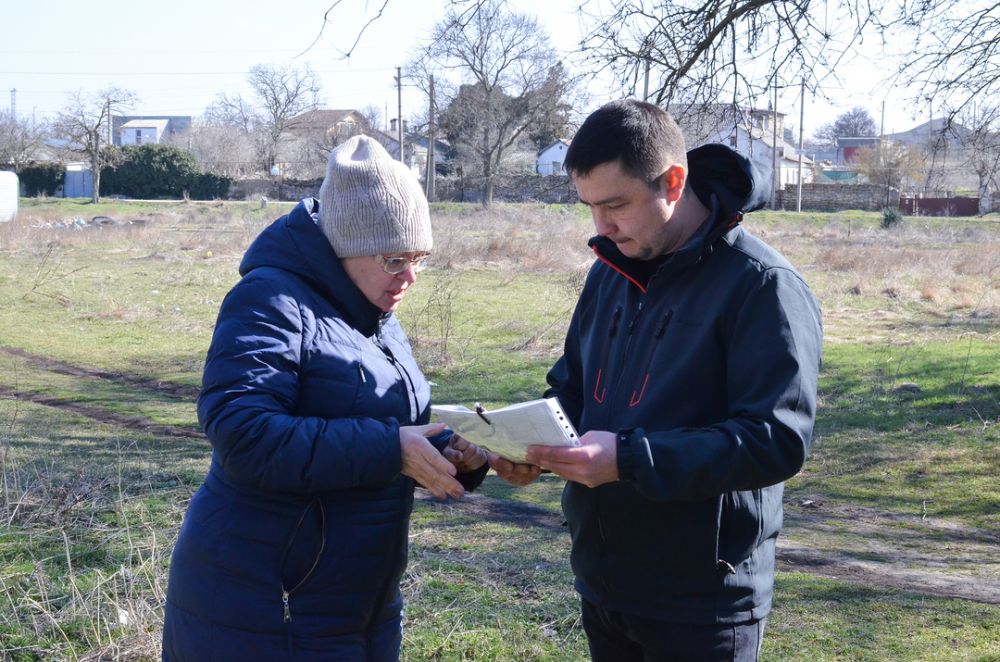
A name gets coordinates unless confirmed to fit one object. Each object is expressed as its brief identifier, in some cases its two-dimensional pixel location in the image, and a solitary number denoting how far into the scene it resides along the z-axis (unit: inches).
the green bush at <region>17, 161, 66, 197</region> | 2258.9
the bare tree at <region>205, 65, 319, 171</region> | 2711.6
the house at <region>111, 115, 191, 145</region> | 4542.3
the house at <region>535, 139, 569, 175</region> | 2662.4
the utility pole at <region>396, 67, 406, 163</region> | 1808.3
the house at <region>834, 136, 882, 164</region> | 3182.3
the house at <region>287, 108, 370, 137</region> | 2645.2
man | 86.8
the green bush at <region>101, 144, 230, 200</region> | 2181.3
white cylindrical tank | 1487.5
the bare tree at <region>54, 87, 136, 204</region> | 2055.9
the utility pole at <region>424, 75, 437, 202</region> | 1920.5
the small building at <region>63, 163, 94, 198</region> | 2340.1
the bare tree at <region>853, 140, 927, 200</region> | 1829.5
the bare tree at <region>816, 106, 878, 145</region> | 2514.8
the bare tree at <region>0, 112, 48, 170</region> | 2342.5
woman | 88.2
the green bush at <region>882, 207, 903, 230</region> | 1466.5
